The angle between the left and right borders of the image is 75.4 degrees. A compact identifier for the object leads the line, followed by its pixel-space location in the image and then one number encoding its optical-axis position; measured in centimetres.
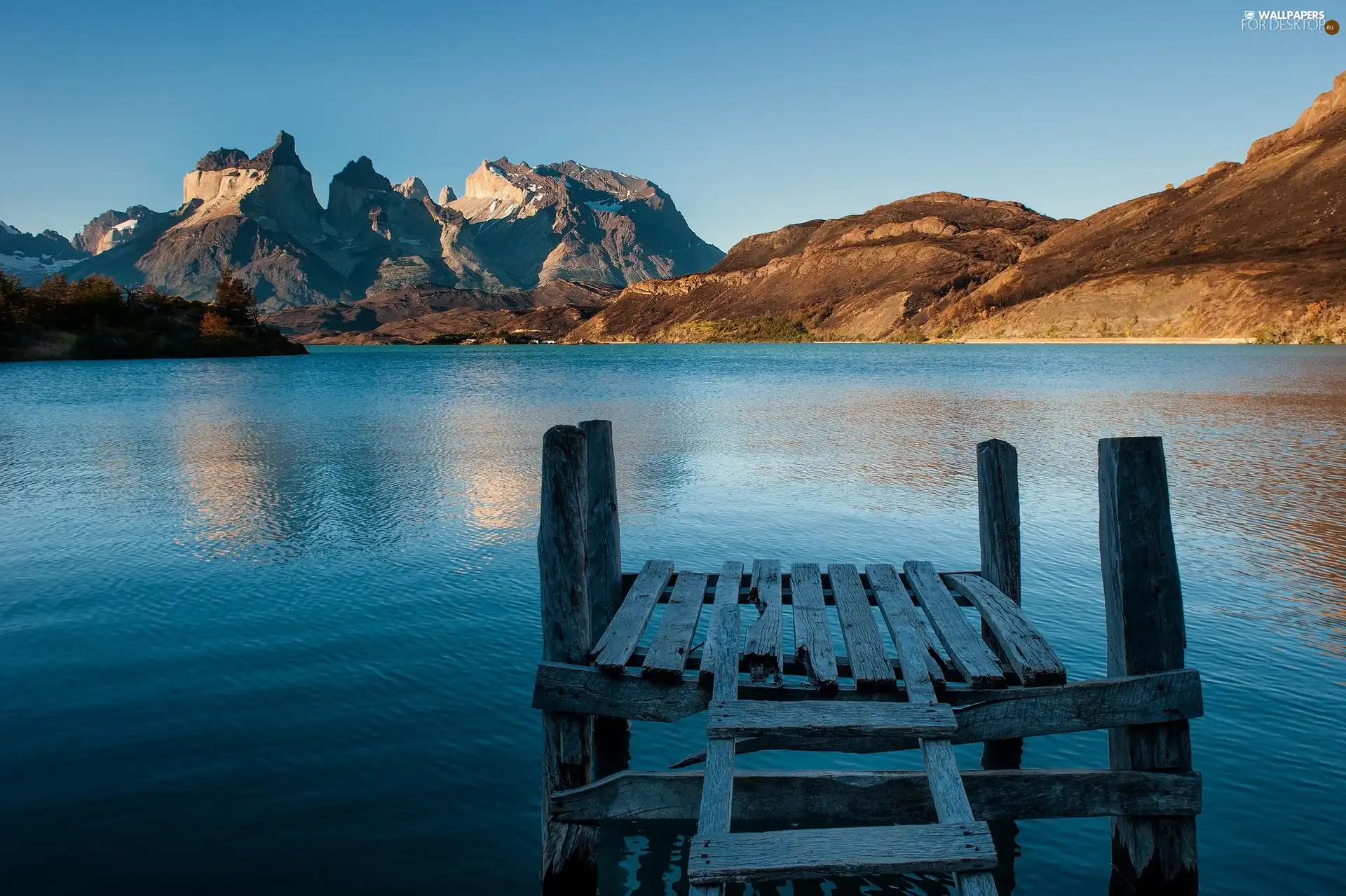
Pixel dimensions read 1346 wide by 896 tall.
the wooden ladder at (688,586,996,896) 416
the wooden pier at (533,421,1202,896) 526
